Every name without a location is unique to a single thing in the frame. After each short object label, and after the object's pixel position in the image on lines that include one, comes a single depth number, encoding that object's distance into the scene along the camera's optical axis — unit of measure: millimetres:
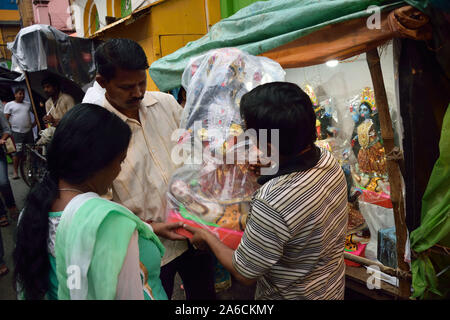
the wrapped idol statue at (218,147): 1448
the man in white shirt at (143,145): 1508
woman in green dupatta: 877
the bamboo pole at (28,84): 5636
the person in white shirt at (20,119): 7016
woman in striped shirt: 1096
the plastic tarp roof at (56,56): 5305
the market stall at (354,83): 1640
